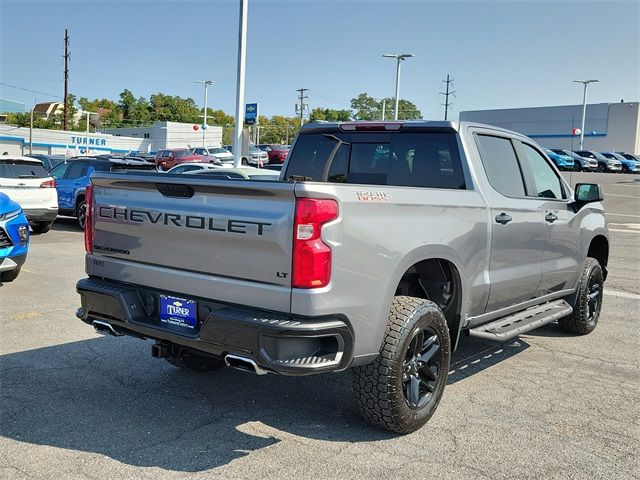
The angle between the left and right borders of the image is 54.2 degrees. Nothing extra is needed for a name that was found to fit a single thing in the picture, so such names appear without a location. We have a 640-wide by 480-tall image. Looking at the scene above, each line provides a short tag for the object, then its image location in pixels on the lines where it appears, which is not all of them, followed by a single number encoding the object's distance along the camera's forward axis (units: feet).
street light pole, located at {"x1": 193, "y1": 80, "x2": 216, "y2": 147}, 202.98
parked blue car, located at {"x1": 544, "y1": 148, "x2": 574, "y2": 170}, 142.92
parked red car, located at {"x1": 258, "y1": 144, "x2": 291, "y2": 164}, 134.38
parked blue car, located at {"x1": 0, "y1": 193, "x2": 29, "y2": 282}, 24.31
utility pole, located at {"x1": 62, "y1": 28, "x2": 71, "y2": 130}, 231.09
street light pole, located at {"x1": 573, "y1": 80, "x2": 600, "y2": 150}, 203.51
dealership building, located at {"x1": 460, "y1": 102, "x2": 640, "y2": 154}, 233.76
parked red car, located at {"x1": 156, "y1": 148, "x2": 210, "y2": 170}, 120.57
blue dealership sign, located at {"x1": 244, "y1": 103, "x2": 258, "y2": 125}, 68.69
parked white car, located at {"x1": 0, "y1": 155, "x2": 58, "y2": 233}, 40.75
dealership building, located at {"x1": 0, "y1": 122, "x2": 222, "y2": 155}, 215.72
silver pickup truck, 10.87
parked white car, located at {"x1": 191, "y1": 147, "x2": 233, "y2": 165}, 121.78
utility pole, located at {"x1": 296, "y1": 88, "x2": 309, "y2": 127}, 279.08
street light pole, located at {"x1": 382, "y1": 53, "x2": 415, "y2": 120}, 145.19
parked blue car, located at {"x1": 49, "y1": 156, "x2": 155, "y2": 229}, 49.11
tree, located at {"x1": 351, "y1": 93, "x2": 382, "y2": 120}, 297.04
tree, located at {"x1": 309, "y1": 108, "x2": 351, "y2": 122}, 394.48
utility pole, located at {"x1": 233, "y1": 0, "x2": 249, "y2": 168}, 60.54
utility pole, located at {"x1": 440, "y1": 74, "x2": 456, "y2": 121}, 253.03
